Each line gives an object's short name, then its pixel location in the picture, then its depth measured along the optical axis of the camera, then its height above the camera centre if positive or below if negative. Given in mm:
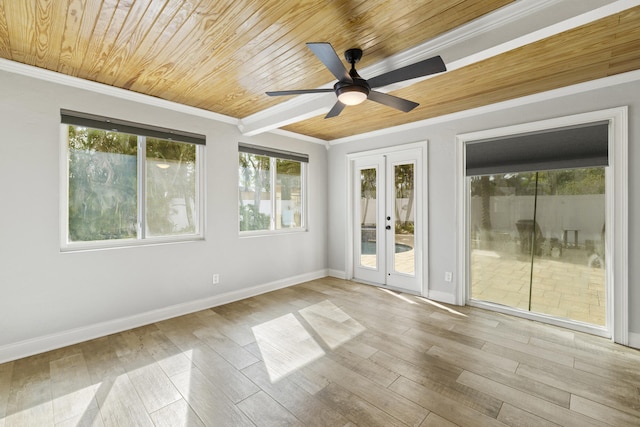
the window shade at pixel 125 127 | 2738 +902
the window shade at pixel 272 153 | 4094 +913
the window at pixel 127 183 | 2834 +320
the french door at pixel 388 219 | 4285 -118
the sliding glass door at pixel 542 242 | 3041 -346
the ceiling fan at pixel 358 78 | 1812 +947
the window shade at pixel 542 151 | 2920 +690
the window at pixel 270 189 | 4195 +363
